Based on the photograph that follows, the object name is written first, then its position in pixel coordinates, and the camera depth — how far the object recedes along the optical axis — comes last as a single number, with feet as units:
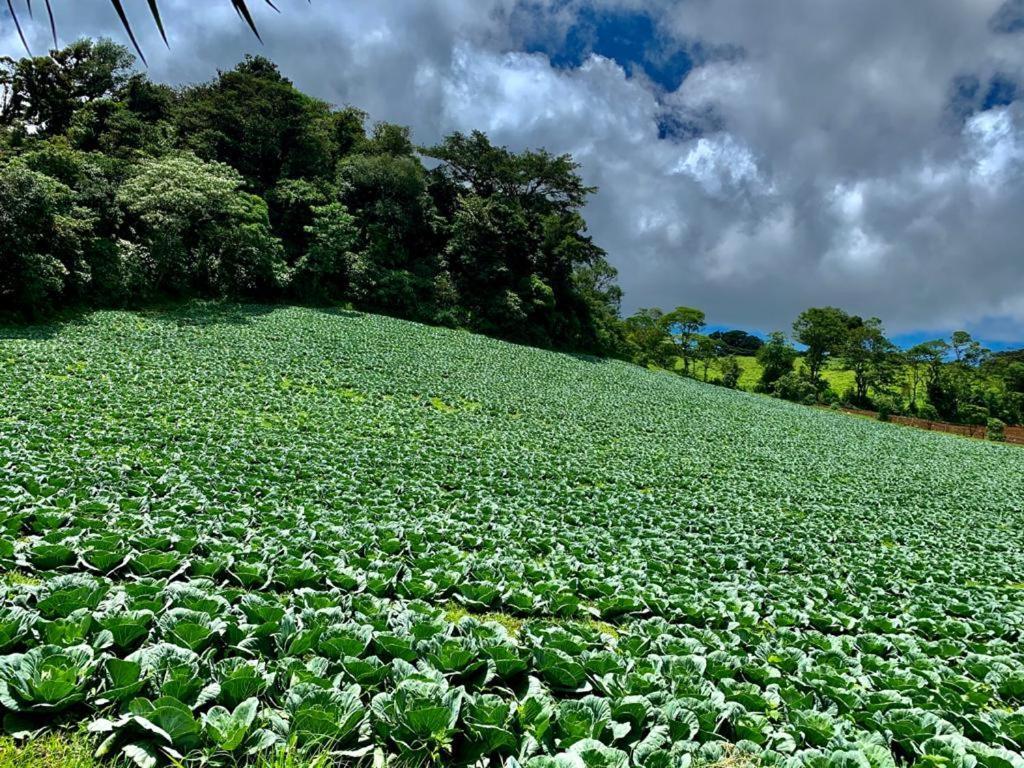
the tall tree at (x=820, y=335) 213.25
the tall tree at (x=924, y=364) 202.08
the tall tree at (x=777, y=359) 223.51
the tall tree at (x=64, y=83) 128.88
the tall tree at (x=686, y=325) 224.33
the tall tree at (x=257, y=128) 130.72
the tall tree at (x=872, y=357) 203.72
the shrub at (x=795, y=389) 193.98
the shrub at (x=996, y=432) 148.05
